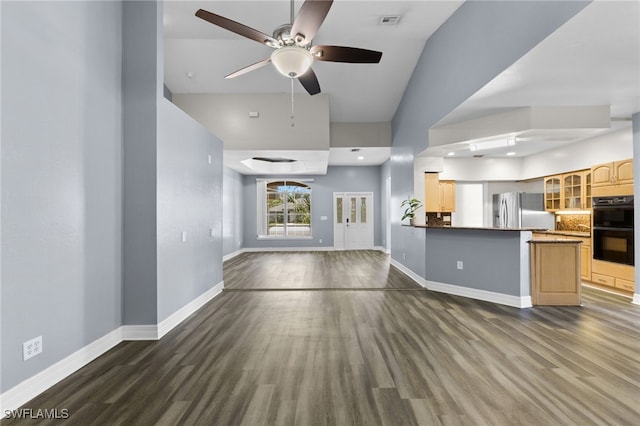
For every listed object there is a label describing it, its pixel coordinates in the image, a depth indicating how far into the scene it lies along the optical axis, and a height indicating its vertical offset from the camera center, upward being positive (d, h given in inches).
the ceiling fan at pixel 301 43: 92.7 +62.3
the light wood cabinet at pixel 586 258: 200.2 -31.1
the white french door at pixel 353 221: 395.5 -8.9
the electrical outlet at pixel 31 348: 76.8 -34.9
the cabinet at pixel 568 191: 204.8 +16.2
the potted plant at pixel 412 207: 210.4 +5.0
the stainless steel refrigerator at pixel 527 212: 240.4 +0.8
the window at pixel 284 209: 405.4 +8.4
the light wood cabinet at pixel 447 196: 274.7 +16.4
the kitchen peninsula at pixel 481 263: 155.8 -28.7
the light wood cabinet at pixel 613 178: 172.1 +21.1
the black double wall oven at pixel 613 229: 169.0 -10.0
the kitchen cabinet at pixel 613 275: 170.7 -38.3
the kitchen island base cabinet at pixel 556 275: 155.2 -32.7
